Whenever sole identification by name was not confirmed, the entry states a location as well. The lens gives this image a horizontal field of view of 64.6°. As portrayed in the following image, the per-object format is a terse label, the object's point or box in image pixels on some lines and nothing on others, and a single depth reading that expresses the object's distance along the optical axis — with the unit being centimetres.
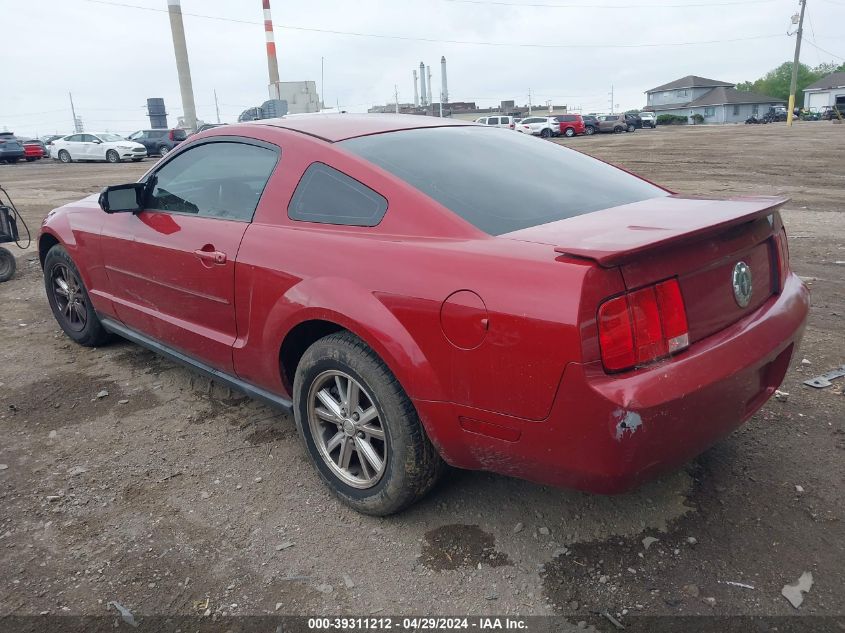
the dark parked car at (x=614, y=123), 4812
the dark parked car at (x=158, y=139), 3259
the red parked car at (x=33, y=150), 3278
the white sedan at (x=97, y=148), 2948
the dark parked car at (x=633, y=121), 5194
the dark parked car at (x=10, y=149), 3117
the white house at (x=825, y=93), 7738
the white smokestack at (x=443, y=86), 7174
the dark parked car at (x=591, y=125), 4716
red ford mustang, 200
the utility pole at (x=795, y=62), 4842
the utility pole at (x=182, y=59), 5166
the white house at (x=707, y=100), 8069
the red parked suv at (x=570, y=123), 4406
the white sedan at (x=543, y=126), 4338
